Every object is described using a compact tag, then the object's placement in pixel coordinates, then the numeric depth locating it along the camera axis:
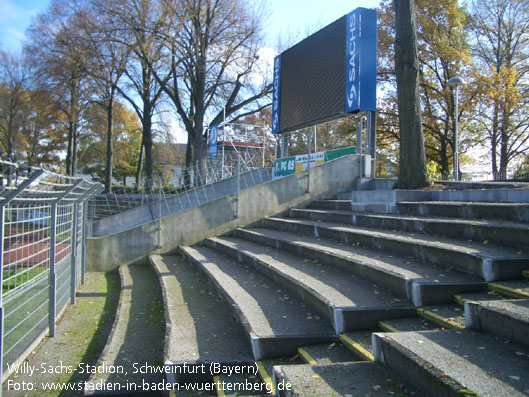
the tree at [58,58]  19.90
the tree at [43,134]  26.89
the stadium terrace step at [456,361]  2.46
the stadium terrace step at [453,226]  4.67
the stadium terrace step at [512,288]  3.68
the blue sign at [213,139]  21.72
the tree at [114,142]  30.83
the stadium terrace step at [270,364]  3.55
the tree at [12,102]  31.66
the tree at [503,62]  23.78
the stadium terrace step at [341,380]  2.78
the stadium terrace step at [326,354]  3.65
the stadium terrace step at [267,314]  3.98
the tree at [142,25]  18.33
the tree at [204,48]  19.12
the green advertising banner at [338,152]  12.56
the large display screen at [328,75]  11.43
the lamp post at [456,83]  15.61
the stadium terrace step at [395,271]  4.12
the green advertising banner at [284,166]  14.62
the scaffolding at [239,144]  24.34
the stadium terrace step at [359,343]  3.51
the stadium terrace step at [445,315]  3.58
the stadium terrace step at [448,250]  4.15
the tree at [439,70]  23.12
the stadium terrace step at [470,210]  5.46
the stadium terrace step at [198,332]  3.92
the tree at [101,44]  18.53
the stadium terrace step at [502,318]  2.91
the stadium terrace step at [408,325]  3.75
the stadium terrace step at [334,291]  4.03
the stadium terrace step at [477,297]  3.87
